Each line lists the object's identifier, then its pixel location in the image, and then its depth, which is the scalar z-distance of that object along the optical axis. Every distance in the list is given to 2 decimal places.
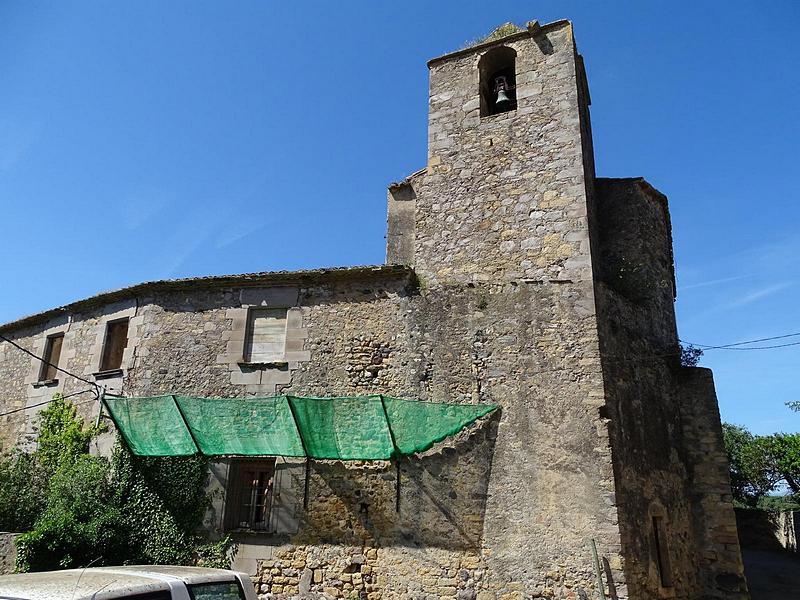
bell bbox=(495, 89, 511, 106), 11.38
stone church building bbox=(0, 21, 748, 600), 8.55
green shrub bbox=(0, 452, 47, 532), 11.09
